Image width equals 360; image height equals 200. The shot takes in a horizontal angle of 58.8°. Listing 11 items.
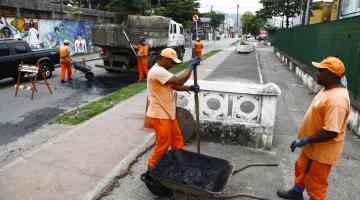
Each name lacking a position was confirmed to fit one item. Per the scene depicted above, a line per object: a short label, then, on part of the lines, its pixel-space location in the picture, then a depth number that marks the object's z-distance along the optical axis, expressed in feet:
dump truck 44.70
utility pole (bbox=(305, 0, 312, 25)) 73.83
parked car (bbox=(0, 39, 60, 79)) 38.58
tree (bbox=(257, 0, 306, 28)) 131.23
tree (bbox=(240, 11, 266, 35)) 228.84
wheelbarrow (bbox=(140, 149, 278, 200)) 12.74
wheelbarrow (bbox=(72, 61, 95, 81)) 43.29
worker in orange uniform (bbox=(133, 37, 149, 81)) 41.93
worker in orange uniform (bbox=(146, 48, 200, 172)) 13.84
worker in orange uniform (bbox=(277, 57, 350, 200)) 10.61
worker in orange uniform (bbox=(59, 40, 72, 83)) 41.14
